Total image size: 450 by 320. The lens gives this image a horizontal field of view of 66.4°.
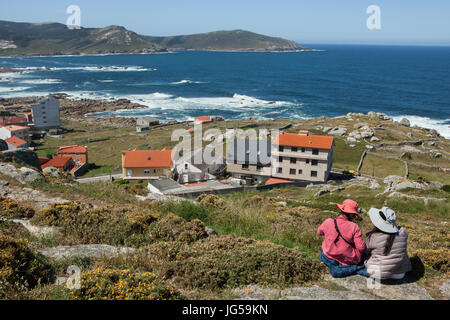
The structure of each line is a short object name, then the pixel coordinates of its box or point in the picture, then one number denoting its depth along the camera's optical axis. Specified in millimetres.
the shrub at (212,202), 14109
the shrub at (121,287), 5105
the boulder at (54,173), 20834
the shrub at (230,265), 6477
